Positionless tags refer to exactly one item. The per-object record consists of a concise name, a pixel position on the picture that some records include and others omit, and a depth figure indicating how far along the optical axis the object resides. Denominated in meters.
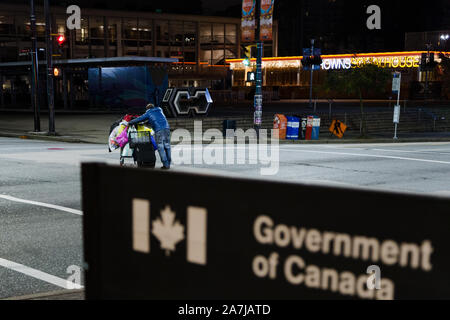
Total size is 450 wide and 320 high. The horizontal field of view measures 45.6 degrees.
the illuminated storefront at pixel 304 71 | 59.03
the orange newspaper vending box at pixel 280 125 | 25.67
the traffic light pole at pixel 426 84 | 52.99
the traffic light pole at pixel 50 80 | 25.22
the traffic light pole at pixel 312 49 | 39.11
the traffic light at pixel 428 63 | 42.76
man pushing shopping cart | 13.57
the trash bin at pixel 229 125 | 25.70
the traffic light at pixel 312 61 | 38.12
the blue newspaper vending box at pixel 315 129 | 26.03
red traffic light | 26.54
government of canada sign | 2.05
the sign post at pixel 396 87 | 26.92
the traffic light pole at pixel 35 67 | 25.72
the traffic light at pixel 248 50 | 26.72
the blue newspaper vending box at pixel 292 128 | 25.73
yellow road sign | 27.00
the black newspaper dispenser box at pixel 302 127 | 25.95
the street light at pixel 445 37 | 61.84
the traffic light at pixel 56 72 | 28.95
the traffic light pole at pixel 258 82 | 25.95
